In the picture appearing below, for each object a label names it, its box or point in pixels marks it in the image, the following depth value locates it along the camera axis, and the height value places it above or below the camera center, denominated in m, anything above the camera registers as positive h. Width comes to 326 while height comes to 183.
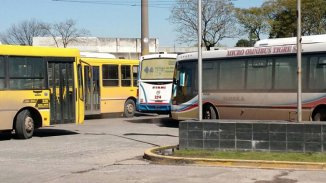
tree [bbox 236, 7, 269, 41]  57.13 +6.33
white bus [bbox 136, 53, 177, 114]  23.81 -0.09
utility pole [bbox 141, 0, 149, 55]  31.20 +3.13
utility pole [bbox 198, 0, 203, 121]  13.27 +0.28
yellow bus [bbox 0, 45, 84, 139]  16.62 -0.21
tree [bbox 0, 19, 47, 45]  73.29 +6.62
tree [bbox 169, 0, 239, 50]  50.31 +5.86
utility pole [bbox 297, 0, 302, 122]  11.89 +0.61
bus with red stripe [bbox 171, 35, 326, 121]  16.92 -0.07
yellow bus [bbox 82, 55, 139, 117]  24.88 -0.20
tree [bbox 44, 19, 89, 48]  70.38 +6.04
